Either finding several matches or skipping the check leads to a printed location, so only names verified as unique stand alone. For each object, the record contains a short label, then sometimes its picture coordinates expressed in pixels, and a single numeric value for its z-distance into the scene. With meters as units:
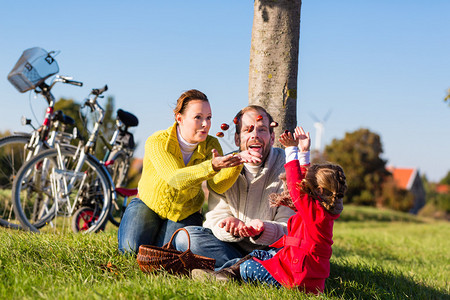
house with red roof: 49.50
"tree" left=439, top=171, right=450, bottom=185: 73.07
